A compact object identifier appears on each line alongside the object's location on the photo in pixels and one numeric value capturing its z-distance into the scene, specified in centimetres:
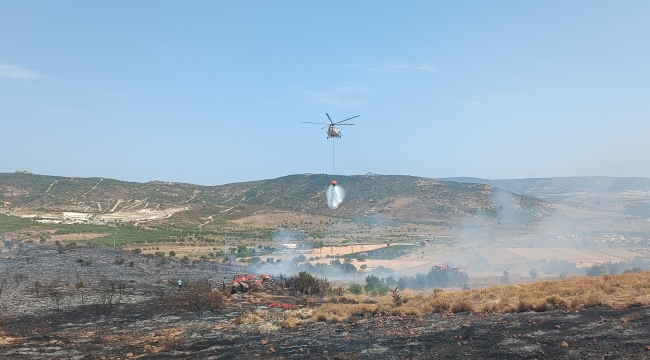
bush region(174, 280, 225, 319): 2581
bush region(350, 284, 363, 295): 3475
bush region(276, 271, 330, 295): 3303
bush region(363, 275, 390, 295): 3438
